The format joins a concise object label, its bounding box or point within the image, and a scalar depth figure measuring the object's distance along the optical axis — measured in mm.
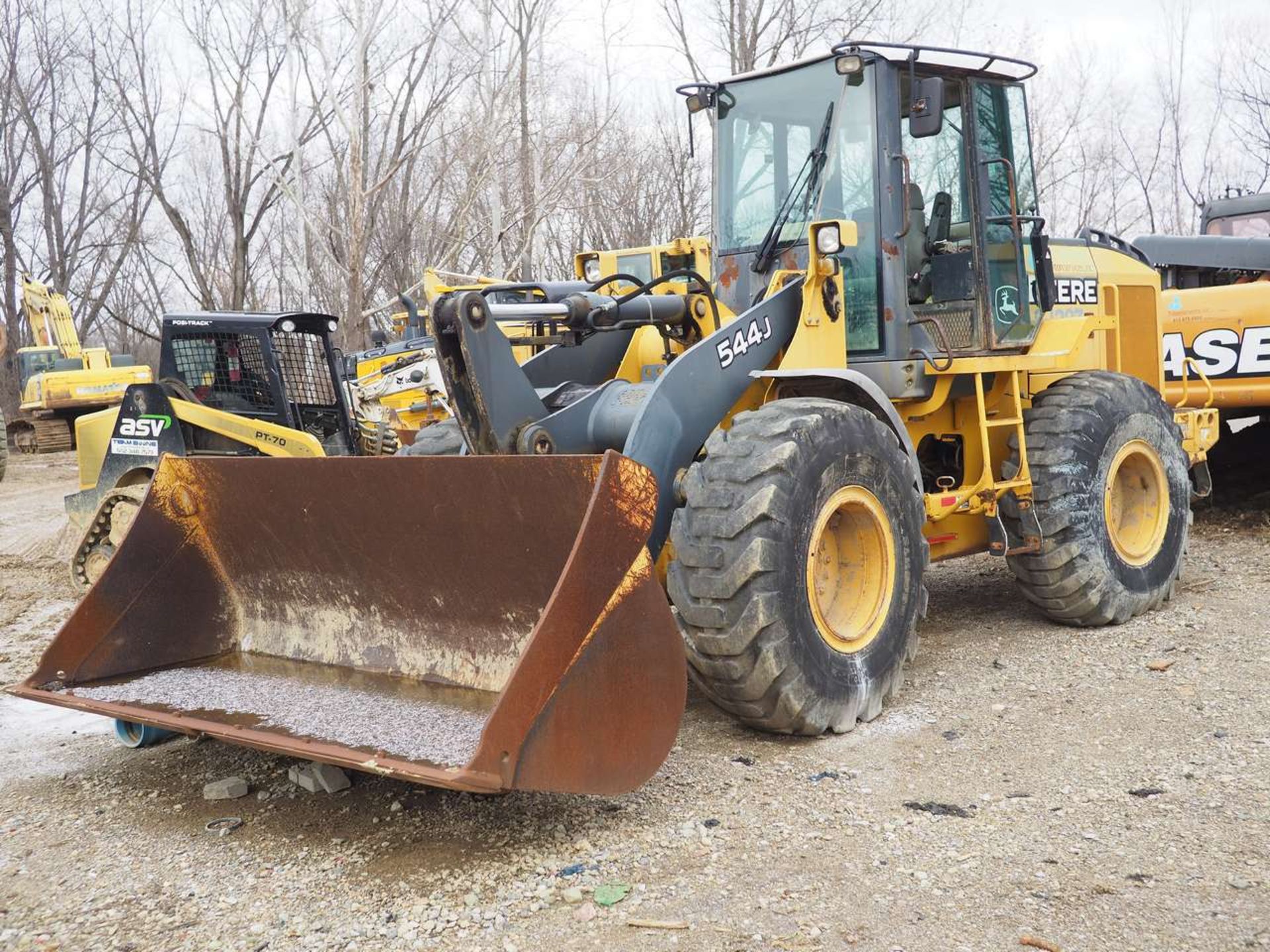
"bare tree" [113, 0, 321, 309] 20953
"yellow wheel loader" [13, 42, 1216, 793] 3658
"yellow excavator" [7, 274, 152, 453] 21609
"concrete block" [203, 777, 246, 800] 4086
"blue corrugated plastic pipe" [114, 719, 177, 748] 4582
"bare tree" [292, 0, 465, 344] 19141
